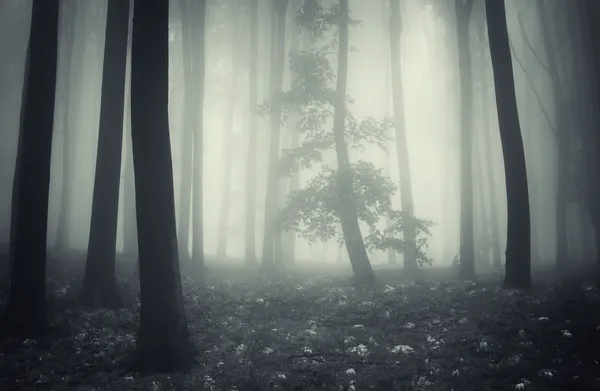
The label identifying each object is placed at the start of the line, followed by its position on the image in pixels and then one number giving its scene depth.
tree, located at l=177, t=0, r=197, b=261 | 19.31
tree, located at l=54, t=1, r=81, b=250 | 24.42
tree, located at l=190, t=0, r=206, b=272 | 18.45
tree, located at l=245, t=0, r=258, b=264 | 23.33
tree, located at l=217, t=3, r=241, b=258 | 28.81
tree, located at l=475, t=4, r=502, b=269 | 26.38
